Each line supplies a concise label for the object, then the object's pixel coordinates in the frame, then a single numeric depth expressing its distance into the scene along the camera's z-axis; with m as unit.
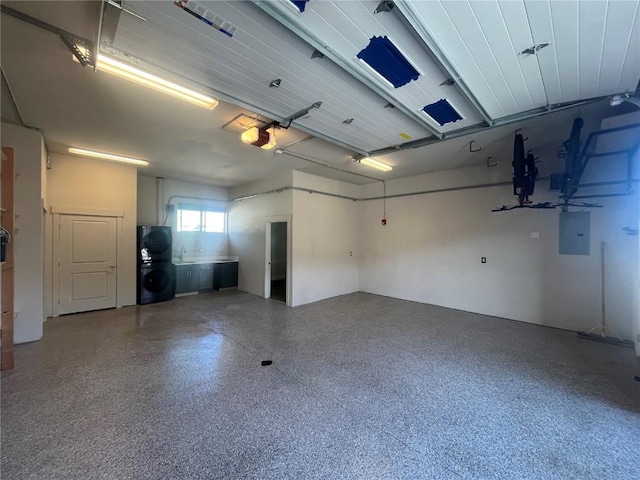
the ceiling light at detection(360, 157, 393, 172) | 4.90
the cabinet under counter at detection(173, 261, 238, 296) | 6.69
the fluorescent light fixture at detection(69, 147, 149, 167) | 4.68
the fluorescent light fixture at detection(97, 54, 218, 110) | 2.23
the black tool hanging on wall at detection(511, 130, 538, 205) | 3.89
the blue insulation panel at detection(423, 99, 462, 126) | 2.87
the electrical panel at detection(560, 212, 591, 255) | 4.21
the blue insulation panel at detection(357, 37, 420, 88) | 1.99
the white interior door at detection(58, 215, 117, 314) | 4.91
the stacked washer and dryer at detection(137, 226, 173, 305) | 5.80
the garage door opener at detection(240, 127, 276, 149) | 3.44
